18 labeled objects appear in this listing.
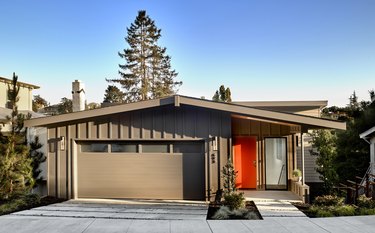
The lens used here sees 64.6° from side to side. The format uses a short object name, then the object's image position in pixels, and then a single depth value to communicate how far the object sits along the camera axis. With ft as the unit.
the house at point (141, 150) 29.68
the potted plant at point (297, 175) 31.97
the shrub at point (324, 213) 23.34
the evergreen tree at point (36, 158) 30.81
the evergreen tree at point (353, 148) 48.21
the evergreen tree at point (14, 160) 28.22
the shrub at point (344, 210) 23.58
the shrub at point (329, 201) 25.29
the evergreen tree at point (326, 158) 40.65
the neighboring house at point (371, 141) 40.78
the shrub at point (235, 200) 24.82
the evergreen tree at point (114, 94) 119.96
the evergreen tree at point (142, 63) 118.21
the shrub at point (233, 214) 22.92
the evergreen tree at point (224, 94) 108.74
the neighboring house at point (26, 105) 38.63
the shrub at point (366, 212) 23.73
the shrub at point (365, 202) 25.48
